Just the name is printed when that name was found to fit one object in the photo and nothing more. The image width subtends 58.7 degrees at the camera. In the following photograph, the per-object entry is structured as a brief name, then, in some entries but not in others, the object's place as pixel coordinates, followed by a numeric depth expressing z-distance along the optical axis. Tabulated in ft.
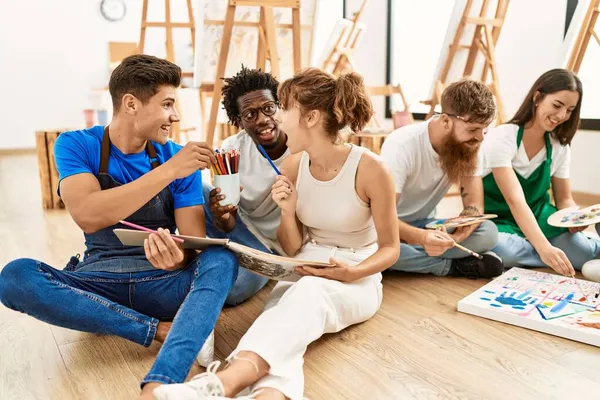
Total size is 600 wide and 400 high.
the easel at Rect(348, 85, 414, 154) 10.68
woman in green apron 6.67
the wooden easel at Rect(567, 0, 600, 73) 9.03
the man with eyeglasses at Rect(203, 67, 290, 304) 5.91
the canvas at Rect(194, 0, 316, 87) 10.43
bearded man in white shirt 6.04
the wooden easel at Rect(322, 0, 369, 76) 13.91
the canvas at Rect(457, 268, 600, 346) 4.98
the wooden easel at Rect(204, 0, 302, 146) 9.95
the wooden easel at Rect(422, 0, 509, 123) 10.94
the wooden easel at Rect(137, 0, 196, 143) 15.42
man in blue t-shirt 4.30
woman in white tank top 4.30
